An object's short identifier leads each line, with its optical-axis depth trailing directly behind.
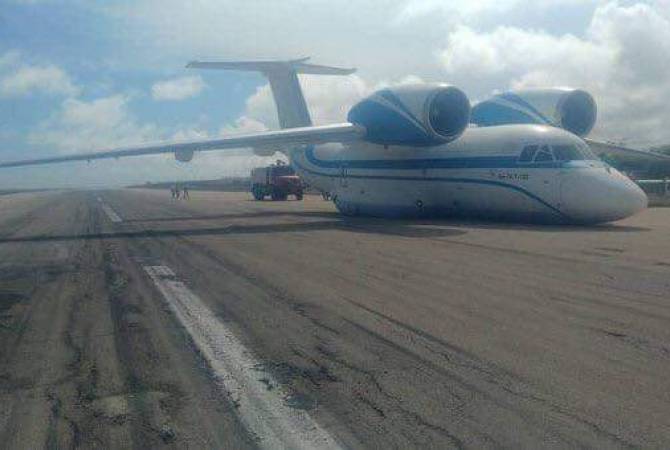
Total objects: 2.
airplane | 18.64
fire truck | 49.50
